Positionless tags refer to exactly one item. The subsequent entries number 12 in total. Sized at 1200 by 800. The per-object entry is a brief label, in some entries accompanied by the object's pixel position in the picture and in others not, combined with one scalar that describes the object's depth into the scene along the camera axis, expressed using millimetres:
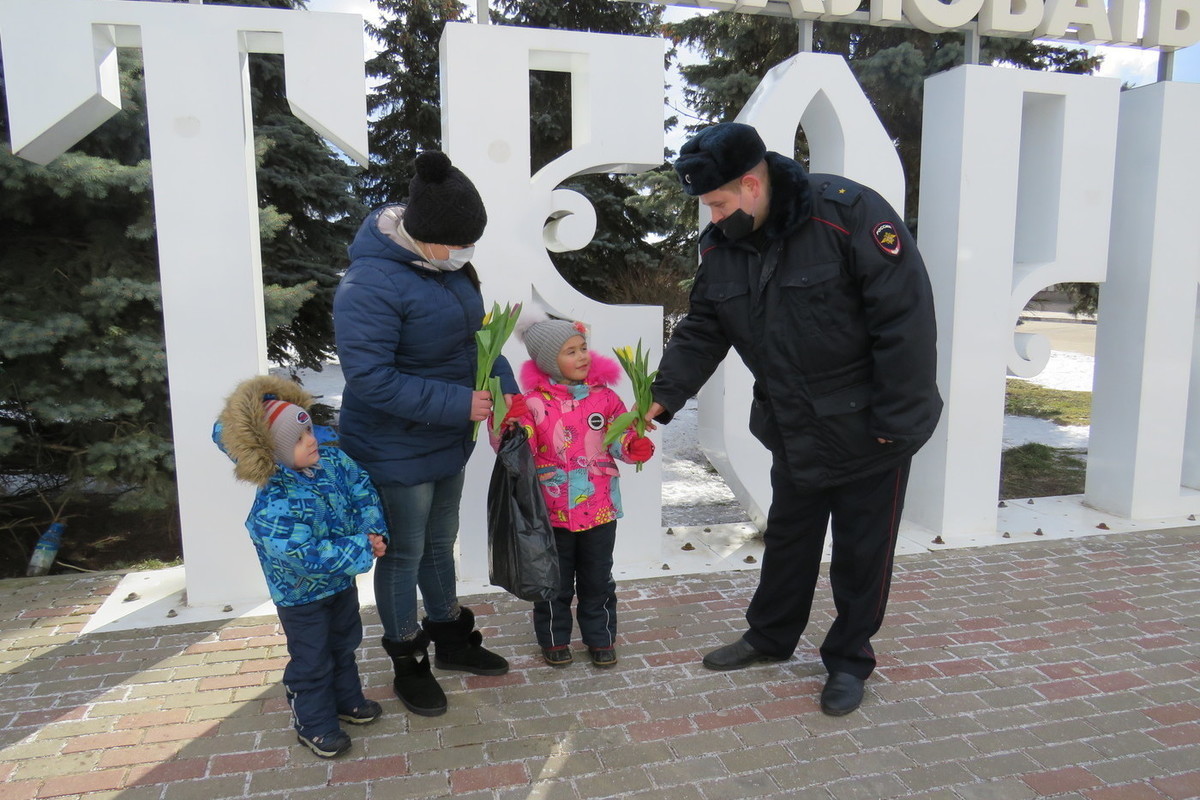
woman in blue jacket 2854
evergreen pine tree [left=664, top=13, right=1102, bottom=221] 8078
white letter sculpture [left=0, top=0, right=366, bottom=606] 3803
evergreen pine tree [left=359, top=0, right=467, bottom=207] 11859
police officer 2959
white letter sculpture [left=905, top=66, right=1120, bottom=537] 4965
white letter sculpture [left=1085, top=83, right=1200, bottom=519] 5301
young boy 2645
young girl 3326
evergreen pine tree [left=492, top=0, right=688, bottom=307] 11312
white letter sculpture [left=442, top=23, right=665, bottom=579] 4297
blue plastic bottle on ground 5133
